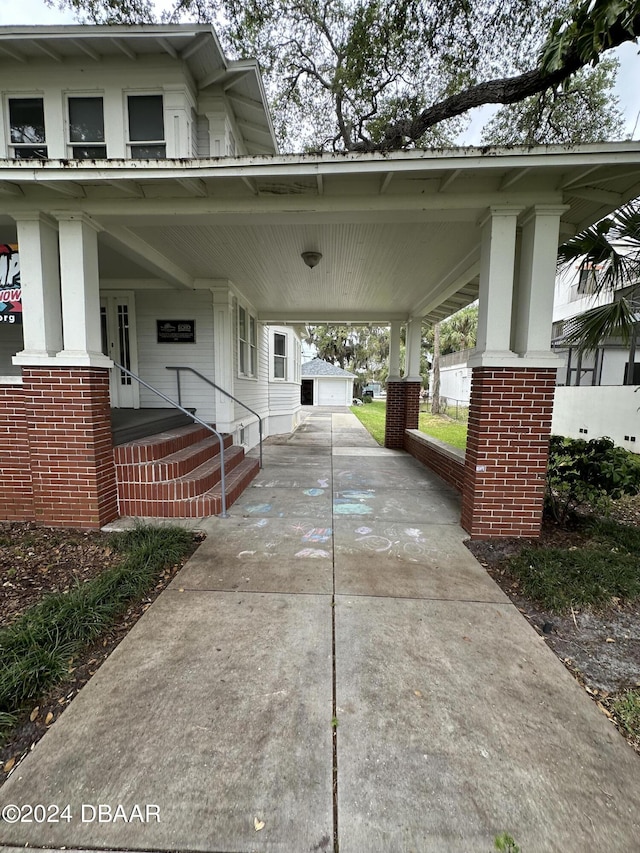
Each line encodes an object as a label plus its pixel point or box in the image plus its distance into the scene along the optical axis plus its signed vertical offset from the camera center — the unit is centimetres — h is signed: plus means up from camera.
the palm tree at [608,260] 385 +140
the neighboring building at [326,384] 2819 -6
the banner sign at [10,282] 368 +95
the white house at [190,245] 329 +164
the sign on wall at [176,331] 629 +84
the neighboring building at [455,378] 2689 +65
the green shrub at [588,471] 357 -84
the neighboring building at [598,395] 888 -18
